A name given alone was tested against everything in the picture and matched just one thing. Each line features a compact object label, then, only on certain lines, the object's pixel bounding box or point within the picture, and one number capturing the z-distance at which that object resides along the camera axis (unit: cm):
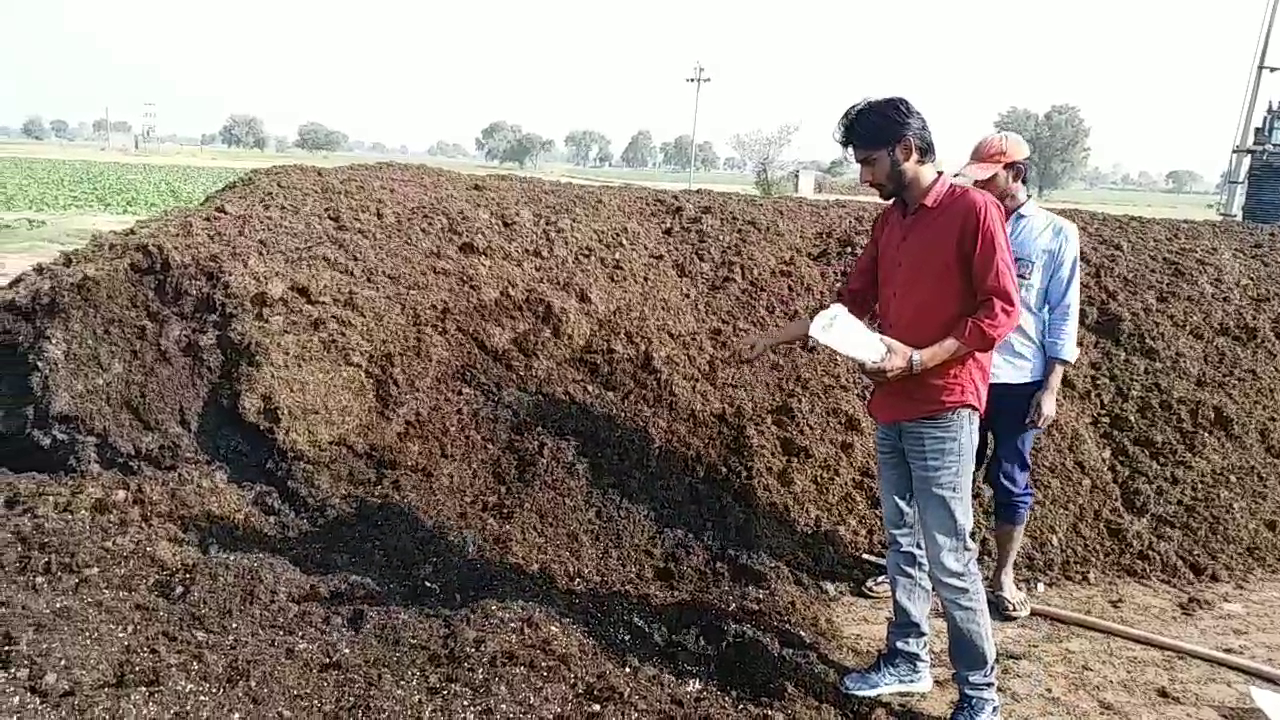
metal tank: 1009
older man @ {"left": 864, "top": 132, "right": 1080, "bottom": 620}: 344
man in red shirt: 254
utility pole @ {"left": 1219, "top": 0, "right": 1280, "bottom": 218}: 1995
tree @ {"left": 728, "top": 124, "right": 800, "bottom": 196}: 5084
